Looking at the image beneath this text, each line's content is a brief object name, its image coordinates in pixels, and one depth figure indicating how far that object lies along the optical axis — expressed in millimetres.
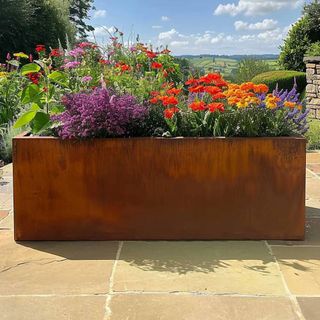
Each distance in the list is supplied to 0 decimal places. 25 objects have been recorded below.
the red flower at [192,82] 2563
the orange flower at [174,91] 2494
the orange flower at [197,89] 2374
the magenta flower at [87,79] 2797
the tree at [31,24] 10678
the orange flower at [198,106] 2290
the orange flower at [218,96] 2361
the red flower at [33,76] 4071
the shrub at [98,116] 2200
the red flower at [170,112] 2256
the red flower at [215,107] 2269
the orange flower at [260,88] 2460
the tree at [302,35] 8657
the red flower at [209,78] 2497
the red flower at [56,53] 3668
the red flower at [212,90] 2372
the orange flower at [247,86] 2457
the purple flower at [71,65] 2920
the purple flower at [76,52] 3282
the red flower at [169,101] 2279
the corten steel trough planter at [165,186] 2212
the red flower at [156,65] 3051
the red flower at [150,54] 3297
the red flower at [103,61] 3451
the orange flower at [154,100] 2392
